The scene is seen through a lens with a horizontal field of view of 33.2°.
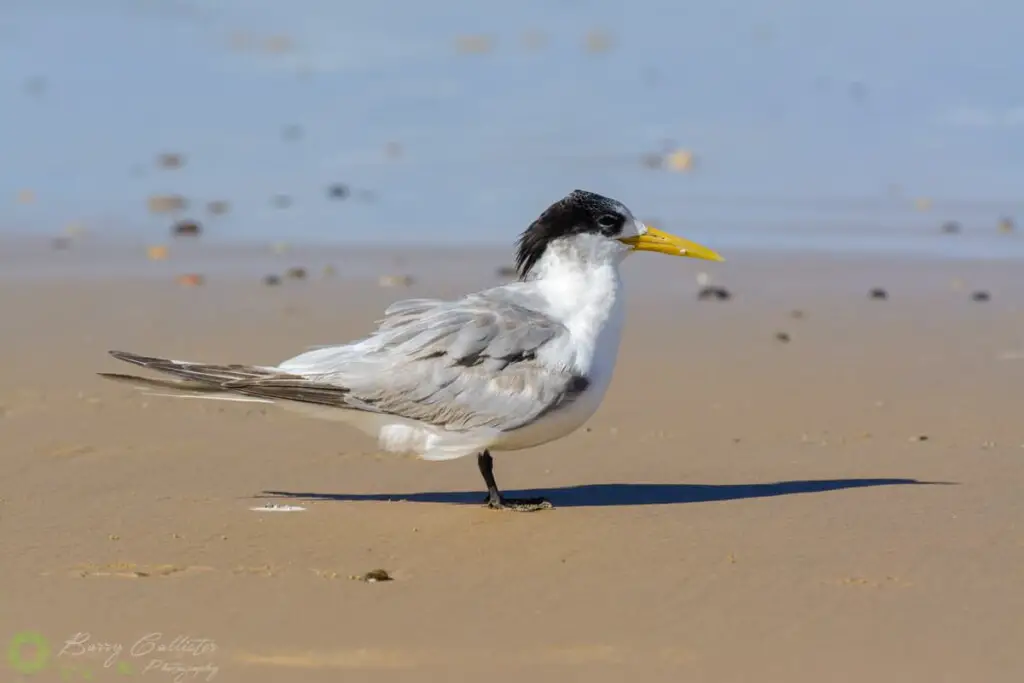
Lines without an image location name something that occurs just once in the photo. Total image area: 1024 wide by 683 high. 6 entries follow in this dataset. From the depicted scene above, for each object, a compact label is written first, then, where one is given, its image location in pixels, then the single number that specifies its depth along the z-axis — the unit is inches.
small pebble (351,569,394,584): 194.5
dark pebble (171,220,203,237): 470.0
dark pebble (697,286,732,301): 394.3
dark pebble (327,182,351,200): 517.7
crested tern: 227.3
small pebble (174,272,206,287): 407.2
